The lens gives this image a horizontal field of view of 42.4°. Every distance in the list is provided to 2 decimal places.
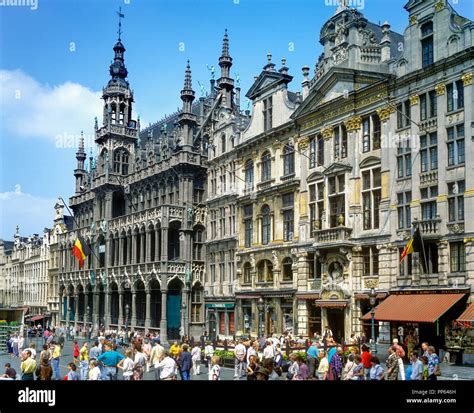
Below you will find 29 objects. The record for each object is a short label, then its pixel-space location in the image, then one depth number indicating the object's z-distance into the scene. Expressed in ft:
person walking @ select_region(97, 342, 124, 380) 56.34
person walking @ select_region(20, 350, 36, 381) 51.40
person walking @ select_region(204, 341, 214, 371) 92.09
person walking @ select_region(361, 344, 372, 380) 59.85
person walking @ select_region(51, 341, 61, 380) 75.20
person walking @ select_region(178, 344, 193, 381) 66.95
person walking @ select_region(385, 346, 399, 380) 54.95
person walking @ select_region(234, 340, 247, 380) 72.90
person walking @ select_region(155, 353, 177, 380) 53.62
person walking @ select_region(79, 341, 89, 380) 73.61
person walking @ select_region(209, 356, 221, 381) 56.80
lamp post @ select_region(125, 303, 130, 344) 179.80
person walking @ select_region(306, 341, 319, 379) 66.95
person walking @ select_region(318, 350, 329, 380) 58.54
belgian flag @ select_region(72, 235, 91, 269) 156.47
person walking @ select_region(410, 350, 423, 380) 49.60
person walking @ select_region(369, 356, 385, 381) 47.83
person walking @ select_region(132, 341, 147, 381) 57.53
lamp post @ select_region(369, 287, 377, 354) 89.35
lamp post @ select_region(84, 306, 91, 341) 194.55
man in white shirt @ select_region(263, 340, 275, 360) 72.96
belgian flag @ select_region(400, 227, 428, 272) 92.32
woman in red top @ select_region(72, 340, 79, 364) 95.40
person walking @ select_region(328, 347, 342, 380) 58.59
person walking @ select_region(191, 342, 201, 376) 86.48
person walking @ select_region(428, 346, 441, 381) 54.44
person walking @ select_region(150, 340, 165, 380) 64.18
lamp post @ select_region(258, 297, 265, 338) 138.31
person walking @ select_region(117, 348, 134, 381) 56.13
